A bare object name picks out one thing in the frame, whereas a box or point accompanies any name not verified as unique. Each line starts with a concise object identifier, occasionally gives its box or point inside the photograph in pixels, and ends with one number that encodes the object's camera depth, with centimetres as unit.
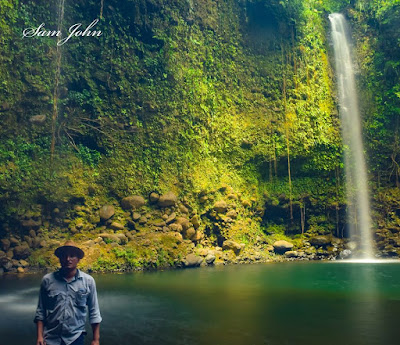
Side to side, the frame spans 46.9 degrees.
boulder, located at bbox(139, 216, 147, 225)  2108
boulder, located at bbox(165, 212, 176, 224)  2153
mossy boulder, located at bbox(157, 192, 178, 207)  2197
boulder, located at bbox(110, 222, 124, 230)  2038
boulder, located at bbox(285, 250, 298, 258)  2527
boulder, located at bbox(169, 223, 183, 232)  2138
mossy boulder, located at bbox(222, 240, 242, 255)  2338
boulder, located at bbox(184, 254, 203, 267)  2058
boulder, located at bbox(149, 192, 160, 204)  2205
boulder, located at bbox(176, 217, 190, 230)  2184
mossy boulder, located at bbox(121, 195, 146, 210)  2136
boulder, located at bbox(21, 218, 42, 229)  1875
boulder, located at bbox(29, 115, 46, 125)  2103
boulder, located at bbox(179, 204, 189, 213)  2252
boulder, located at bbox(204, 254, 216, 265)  2172
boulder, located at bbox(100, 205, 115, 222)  2051
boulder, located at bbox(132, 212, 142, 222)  2097
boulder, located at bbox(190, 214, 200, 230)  2259
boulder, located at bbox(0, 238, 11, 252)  1803
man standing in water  436
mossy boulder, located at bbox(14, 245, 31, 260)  1808
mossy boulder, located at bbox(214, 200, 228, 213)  2419
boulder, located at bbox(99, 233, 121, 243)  1961
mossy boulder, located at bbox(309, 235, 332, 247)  2652
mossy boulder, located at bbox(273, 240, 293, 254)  2550
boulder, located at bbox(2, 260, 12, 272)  1753
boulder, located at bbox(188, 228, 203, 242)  2220
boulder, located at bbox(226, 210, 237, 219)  2456
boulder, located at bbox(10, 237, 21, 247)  1826
